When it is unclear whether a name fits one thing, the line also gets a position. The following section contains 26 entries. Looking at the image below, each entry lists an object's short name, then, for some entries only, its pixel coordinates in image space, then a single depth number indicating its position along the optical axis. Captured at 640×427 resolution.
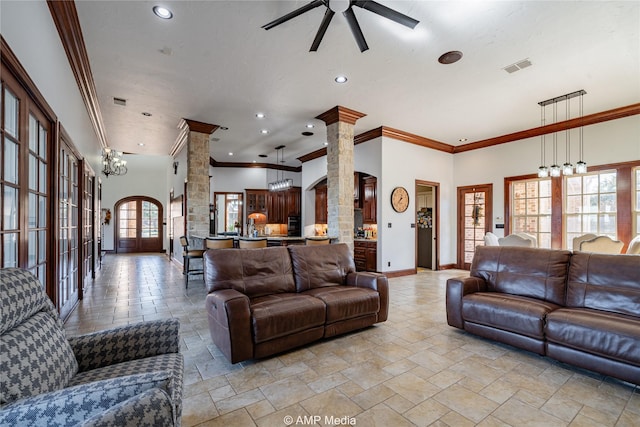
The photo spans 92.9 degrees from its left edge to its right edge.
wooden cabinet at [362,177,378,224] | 6.96
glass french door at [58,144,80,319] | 3.69
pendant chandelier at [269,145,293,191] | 8.57
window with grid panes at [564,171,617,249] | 5.62
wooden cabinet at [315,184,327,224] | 9.19
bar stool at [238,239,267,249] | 5.50
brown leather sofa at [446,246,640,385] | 2.35
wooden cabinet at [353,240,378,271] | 6.69
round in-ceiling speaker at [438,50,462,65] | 3.70
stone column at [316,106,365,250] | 5.60
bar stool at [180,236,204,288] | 5.93
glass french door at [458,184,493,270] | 7.41
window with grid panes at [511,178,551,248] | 6.48
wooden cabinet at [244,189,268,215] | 10.28
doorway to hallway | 7.71
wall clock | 6.68
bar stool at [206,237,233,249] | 5.52
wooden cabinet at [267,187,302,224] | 10.41
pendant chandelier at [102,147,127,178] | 8.12
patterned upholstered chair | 1.02
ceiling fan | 2.54
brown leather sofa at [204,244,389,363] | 2.62
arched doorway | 12.02
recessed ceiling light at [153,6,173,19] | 2.94
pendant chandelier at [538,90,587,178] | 4.92
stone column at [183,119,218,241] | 6.15
